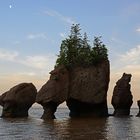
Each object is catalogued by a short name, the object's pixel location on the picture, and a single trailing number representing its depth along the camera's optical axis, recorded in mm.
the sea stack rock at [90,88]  40691
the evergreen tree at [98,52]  42767
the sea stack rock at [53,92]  38396
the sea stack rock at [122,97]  46320
